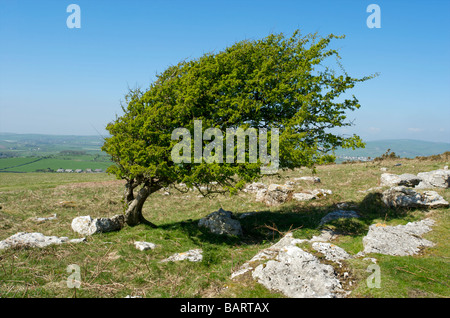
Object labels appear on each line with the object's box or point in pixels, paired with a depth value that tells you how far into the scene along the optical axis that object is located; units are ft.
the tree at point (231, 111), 52.80
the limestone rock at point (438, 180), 77.05
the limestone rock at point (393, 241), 40.47
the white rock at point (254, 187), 96.78
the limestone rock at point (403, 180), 81.82
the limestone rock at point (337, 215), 64.28
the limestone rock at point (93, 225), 58.03
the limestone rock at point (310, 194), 83.41
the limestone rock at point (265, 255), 36.68
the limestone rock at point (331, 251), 36.50
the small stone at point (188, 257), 44.31
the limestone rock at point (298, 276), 29.56
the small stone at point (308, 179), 99.82
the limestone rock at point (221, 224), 59.72
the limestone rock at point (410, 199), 61.98
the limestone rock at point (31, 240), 47.42
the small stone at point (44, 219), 68.74
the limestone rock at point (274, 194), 83.51
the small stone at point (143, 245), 48.65
